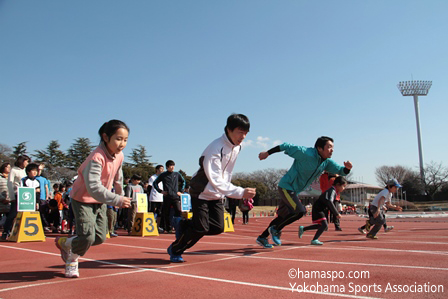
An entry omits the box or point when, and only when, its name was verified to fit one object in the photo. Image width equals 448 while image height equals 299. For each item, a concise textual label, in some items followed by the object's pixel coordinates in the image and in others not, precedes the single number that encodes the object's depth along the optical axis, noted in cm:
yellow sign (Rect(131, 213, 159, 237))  961
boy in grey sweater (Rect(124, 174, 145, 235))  1125
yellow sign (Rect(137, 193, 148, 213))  1015
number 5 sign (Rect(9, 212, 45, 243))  795
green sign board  820
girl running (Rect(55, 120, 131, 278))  365
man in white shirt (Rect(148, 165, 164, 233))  1177
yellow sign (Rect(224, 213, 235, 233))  1096
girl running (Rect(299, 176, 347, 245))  686
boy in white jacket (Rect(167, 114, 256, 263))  445
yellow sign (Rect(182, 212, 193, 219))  1066
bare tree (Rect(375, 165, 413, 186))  7912
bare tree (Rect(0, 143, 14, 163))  4680
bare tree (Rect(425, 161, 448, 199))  7038
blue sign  1103
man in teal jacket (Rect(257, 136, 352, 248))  611
